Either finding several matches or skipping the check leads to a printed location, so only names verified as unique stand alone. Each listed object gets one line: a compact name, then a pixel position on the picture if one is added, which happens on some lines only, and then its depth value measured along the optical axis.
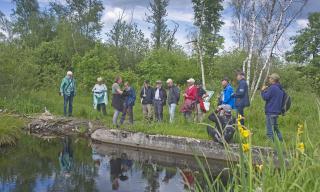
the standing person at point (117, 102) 9.88
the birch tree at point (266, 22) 12.45
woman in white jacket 11.57
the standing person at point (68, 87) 10.98
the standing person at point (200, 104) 9.69
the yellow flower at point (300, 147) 2.07
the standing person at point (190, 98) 9.66
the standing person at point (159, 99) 10.03
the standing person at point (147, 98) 10.35
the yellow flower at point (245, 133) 1.89
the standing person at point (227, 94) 8.15
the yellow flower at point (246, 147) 1.96
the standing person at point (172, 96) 9.84
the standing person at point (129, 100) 9.95
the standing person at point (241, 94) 7.86
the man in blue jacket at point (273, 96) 7.15
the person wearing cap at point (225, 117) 6.99
